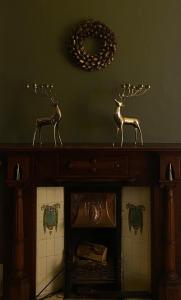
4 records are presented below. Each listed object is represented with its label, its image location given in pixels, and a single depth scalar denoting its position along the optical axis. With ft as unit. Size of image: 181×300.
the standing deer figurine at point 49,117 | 8.43
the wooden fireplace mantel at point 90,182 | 8.14
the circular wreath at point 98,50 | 9.05
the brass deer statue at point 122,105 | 8.42
